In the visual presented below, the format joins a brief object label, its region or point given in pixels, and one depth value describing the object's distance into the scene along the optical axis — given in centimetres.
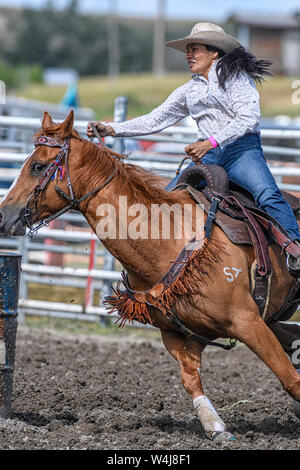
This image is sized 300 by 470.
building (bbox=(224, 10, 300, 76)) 9800
